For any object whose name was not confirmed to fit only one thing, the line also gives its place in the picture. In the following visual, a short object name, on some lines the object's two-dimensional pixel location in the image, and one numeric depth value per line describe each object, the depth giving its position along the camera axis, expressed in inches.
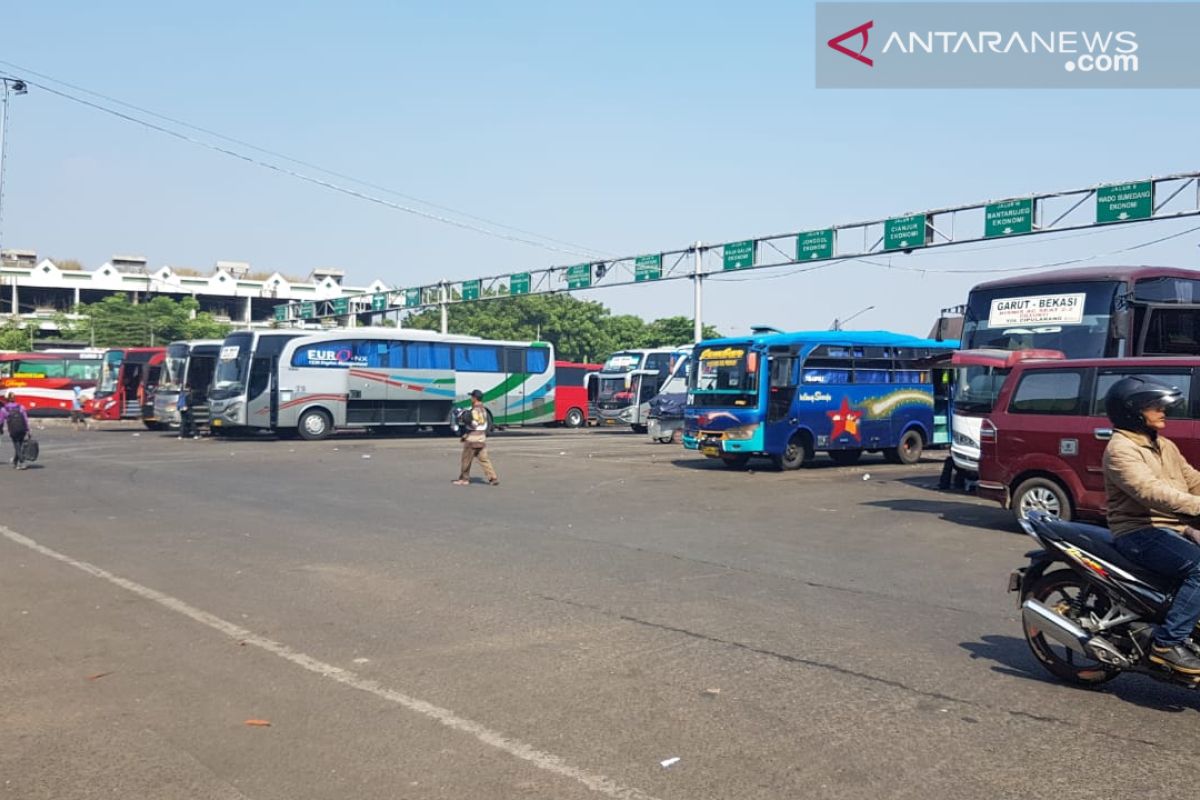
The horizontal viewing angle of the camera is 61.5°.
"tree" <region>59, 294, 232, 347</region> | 2487.7
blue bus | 802.2
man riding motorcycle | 202.1
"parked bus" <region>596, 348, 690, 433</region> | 1475.1
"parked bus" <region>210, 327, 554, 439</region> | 1163.9
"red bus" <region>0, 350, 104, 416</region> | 1775.3
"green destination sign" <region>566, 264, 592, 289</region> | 1683.1
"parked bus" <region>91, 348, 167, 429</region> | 1429.6
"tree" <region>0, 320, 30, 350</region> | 2452.0
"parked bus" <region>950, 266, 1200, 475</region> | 594.2
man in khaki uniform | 679.7
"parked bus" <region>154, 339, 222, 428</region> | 1240.2
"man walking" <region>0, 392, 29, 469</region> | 732.7
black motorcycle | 209.6
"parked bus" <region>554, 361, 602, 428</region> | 1636.3
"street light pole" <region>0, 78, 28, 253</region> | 1415.6
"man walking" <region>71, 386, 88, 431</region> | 1517.0
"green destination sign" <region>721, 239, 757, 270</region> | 1428.4
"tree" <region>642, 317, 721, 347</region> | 2913.4
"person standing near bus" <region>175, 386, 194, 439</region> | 1218.6
